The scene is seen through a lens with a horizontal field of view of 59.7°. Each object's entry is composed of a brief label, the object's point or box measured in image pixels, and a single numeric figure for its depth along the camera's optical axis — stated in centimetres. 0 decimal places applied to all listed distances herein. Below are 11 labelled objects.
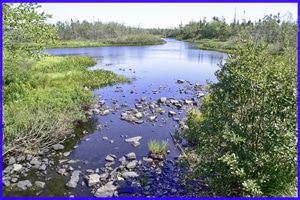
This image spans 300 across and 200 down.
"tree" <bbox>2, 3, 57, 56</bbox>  790
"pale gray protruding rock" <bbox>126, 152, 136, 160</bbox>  903
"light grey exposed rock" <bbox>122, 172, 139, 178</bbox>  788
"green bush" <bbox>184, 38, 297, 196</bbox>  431
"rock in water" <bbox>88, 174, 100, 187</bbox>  744
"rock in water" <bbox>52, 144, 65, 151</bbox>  962
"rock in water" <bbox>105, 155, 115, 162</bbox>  892
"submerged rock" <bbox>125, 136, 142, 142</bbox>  1052
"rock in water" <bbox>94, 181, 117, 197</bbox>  703
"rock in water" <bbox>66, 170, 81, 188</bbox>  742
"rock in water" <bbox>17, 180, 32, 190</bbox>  731
